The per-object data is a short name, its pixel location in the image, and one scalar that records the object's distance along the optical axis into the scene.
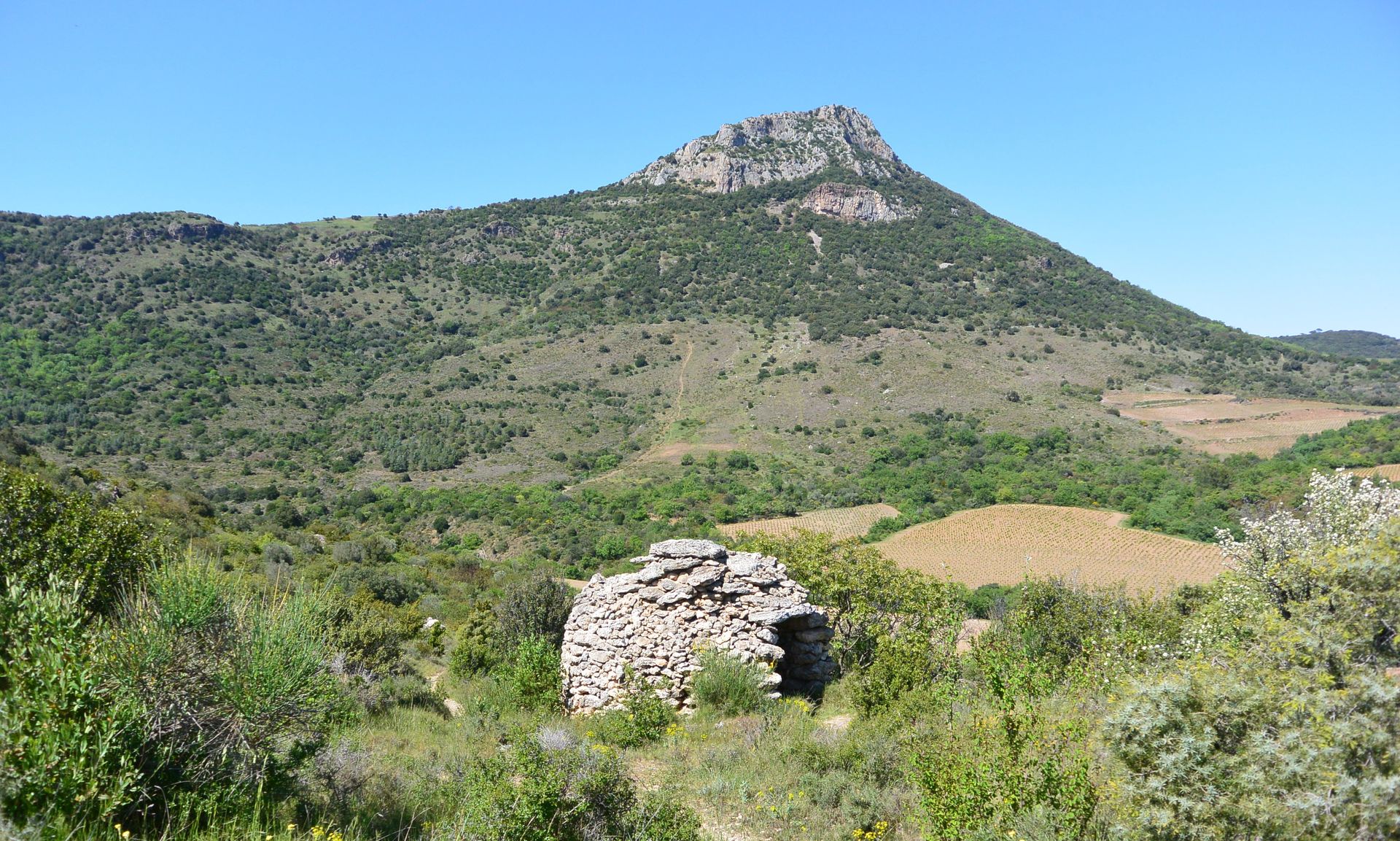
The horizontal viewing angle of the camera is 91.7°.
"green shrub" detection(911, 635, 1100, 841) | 6.00
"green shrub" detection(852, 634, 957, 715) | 10.57
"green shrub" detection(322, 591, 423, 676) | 12.75
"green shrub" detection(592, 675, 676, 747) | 10.23
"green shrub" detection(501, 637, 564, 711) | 12.34
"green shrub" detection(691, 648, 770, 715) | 11.26
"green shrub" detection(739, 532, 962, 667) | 14.50
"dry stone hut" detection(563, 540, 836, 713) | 12.34
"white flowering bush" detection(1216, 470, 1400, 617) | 11.13
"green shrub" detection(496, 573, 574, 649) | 15.74
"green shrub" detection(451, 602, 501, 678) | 15.03
